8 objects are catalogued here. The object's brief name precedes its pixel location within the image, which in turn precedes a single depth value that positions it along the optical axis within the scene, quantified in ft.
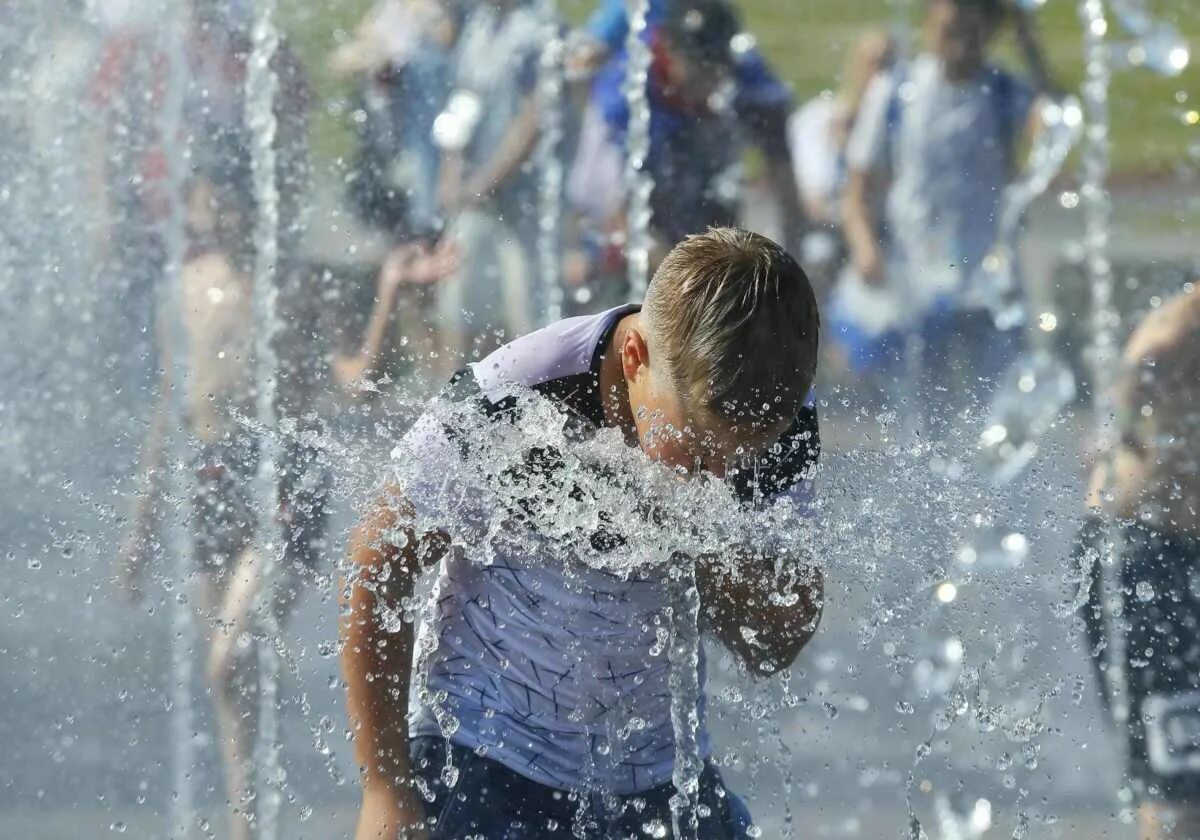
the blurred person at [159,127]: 34.81
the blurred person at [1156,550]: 22.07
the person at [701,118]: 36.52
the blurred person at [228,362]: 26.25
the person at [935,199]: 37.50
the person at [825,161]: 38.06
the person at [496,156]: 37.14
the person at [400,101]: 36.73
